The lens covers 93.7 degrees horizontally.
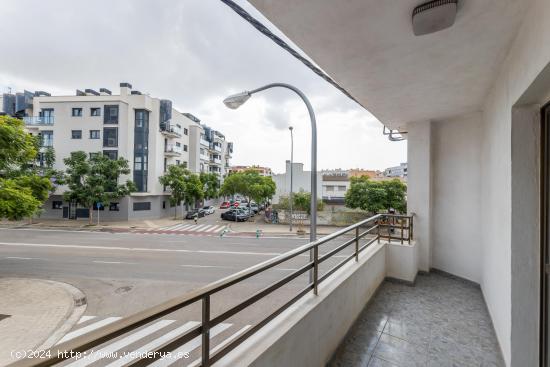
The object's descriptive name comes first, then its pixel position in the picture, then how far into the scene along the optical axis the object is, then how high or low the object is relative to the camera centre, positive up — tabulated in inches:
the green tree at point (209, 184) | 1065.8 +15.0
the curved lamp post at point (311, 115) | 143.8 +41.5
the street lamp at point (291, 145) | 614.5 +108.8
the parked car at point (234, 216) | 856.9 -94.8
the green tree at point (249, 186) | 899.8 +6.3
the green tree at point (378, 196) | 708.0 -15.9
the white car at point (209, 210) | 1033.8 -92.2
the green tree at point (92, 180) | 674.2 +15.5
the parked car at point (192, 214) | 896.7 -94.2
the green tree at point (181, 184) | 857.5 +8.8
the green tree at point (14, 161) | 270.1 +26.0
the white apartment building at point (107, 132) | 794.2 +166.9
